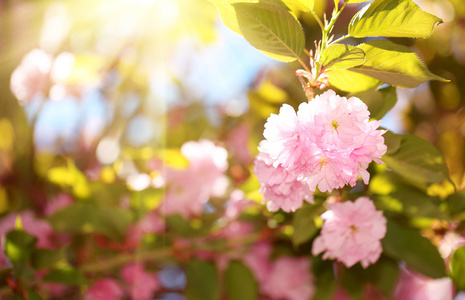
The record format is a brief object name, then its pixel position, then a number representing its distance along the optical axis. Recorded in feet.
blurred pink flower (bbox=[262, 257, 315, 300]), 3.25
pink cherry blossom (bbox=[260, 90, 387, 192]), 1.29
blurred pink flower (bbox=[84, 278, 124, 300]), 2.97
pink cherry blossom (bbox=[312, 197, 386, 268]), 1.76
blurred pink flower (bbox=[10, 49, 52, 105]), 3.77
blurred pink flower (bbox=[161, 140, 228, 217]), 3.29
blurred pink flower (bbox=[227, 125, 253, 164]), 3.84
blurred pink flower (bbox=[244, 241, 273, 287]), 3.34
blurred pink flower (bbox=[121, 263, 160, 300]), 3.22
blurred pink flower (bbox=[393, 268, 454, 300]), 3.76
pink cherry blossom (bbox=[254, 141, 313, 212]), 1.57
